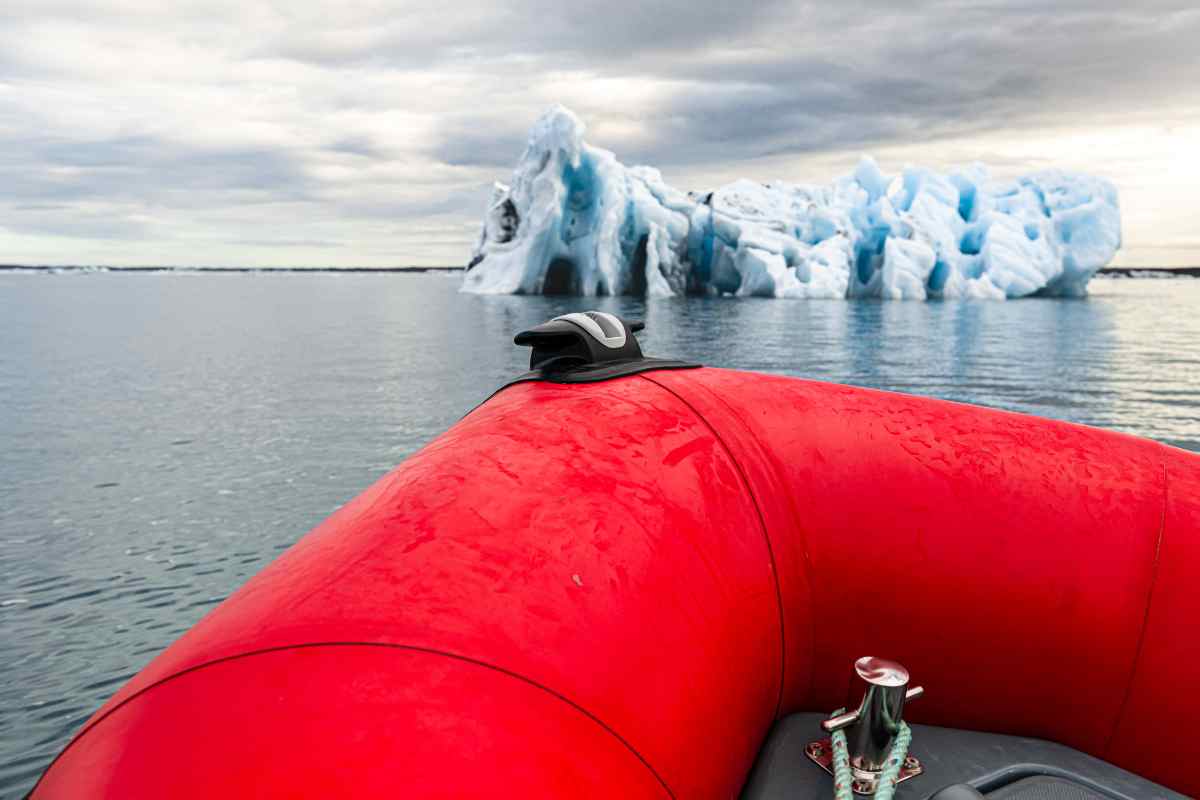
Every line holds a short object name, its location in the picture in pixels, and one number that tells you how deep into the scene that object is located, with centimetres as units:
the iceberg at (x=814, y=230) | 3155
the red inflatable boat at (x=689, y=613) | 84
